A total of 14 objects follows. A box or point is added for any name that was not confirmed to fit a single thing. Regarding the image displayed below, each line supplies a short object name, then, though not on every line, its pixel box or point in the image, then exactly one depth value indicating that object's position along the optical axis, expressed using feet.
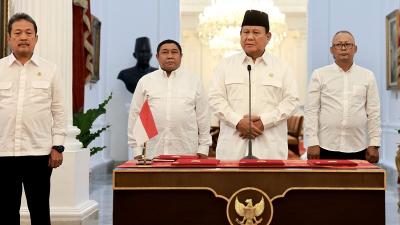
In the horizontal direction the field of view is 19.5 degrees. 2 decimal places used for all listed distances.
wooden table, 19.17
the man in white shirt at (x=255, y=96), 23.12
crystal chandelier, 74.73
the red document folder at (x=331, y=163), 20.03
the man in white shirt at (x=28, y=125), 22.41
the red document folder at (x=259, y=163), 19.55
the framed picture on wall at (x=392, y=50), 61.58
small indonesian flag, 21.77
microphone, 21.76
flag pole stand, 20.49
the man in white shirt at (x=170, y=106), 28.77
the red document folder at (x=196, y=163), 19.74
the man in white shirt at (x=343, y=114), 27.19
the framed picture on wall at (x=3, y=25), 36.92
